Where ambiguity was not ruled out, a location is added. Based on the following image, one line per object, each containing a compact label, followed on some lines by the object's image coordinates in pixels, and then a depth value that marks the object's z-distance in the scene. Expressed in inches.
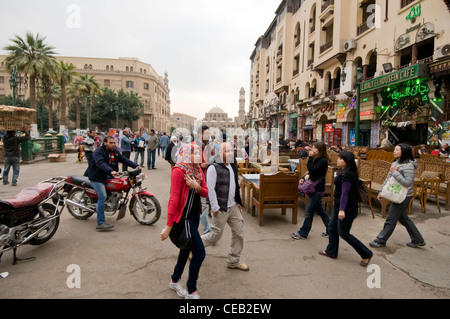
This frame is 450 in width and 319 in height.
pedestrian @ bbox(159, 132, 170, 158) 570.6
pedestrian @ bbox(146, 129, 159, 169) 482.0
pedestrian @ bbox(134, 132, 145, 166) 491.5
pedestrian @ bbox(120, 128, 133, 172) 434.4
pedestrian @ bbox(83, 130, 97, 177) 303.3
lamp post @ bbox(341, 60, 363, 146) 467.2
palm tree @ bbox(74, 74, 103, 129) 1572.5
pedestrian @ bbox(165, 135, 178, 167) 304.6
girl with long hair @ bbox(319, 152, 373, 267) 145.9
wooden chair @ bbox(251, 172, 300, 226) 210.5
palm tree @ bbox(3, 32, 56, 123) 925.8
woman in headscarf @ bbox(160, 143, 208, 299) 109.9
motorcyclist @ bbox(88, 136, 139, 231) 189.9
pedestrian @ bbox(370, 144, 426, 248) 163.6
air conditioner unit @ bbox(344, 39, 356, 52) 725.3
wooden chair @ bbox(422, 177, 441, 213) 245.0
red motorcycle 205.9
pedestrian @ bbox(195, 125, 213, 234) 167.1
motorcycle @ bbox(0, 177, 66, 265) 141.7
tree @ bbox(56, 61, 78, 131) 1035.3
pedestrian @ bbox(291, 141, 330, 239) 183.5
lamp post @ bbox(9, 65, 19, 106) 638.5
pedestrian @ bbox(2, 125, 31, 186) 328.8
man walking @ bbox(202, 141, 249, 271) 135.7
